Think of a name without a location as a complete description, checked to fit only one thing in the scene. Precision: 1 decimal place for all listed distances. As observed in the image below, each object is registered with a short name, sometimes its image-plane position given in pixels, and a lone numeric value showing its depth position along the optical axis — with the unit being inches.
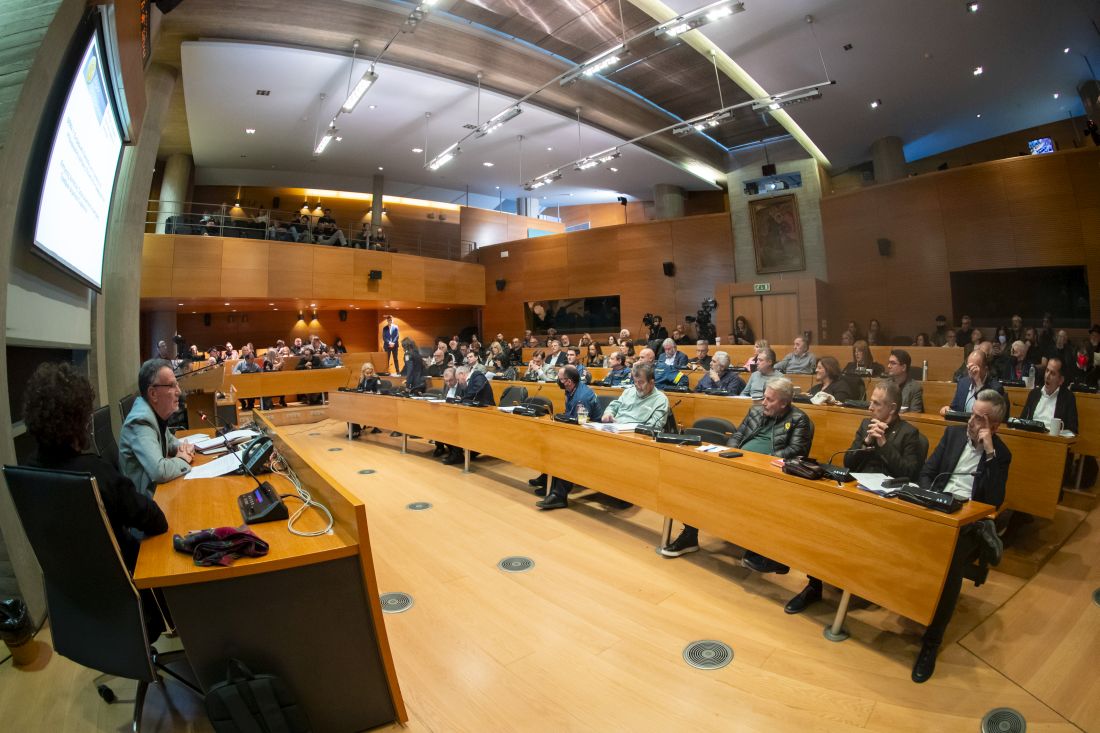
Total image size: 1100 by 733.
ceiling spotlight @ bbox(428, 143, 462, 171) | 398.0
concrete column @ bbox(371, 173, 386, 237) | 575.5
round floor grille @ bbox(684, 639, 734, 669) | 81.3
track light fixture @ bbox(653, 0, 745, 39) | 216.8
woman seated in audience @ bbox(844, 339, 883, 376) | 239.4
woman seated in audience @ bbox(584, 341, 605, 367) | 409.7
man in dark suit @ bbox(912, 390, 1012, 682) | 101.5
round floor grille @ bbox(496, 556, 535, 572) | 118.6
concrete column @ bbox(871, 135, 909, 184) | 426.0
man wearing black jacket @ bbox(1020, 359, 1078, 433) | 151.5
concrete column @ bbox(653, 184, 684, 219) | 587.5
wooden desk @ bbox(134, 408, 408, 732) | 53.4
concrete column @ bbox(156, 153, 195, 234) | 459.2
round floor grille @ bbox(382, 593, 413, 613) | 100.0
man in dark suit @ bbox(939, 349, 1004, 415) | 157.2
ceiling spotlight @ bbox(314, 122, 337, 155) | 369.1
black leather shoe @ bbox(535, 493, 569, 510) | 162.4
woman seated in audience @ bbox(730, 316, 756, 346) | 438.3
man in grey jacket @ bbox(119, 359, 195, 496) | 84.5
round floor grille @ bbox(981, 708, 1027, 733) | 66.2
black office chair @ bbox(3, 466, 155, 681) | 50.8
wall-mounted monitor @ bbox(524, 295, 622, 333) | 538.9
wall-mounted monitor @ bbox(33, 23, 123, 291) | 100.5
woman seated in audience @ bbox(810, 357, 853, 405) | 176.1
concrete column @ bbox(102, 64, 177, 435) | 188.9
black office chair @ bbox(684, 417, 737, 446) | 141.2
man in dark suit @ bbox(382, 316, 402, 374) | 523.8
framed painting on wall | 450.3
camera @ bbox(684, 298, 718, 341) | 451.5
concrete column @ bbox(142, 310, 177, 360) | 491.8
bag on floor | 51.5
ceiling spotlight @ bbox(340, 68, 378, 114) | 292.0
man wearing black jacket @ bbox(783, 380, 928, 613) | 109.3
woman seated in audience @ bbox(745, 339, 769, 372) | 280.1
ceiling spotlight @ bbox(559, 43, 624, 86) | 262.9
